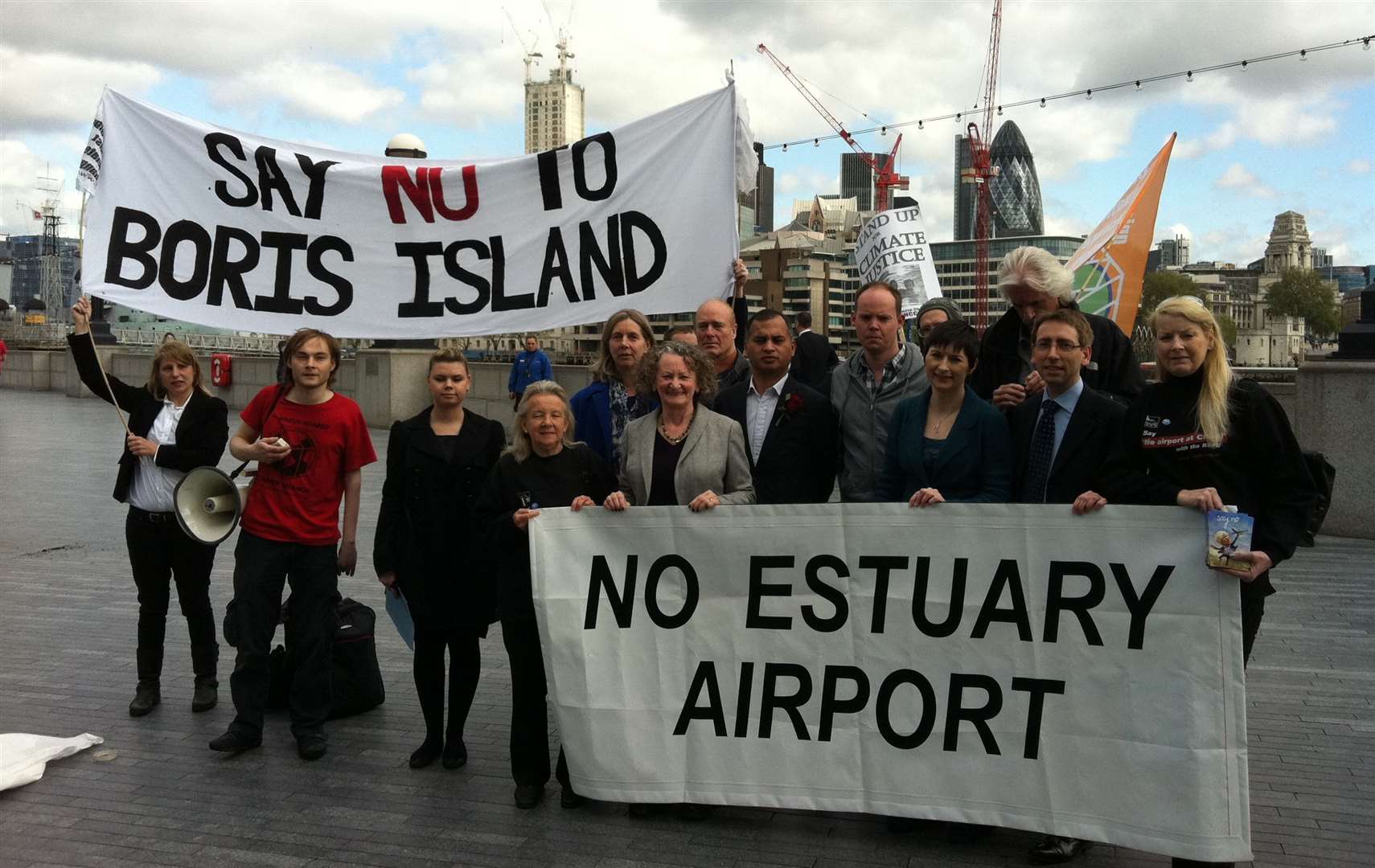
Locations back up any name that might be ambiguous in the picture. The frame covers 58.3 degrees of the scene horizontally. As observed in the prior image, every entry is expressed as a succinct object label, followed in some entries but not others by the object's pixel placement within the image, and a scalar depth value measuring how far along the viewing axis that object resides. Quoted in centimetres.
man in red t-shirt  548
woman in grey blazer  480
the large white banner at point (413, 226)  601
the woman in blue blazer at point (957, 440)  459
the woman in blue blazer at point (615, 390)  542
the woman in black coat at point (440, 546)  532
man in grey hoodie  504
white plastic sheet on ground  503
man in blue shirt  451
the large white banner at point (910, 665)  411
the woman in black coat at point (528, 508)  496
